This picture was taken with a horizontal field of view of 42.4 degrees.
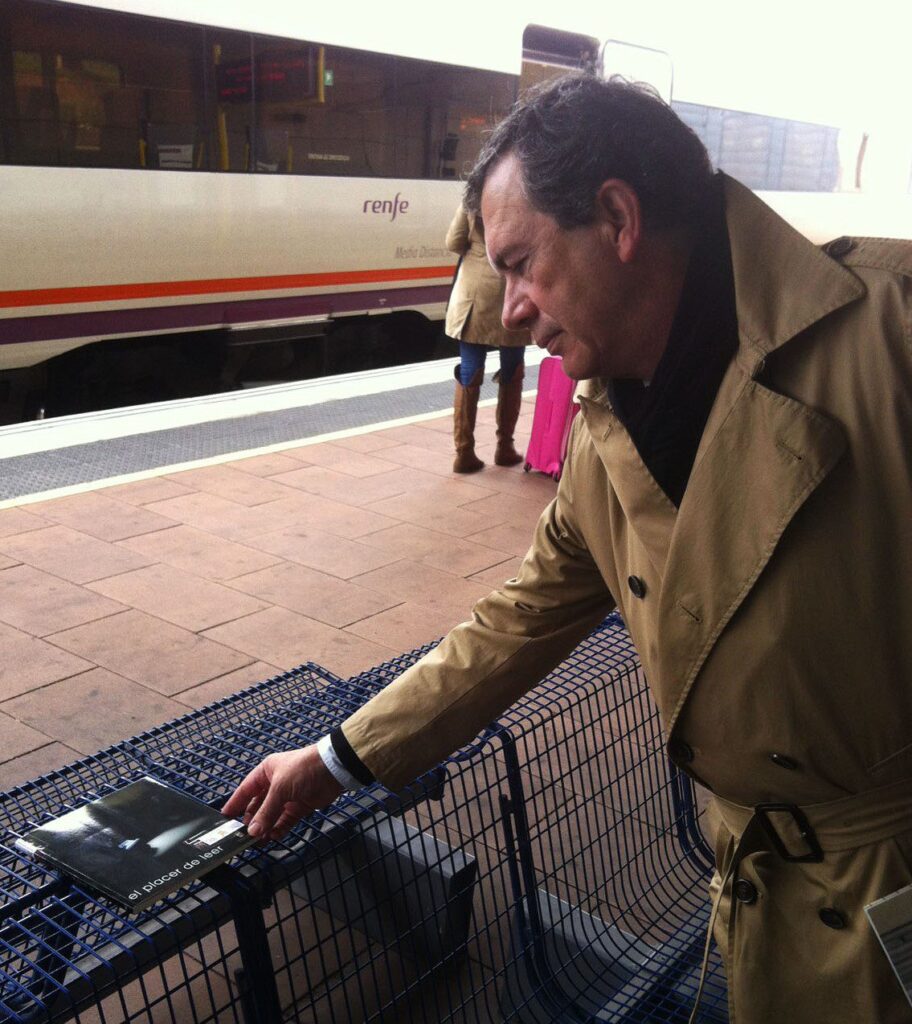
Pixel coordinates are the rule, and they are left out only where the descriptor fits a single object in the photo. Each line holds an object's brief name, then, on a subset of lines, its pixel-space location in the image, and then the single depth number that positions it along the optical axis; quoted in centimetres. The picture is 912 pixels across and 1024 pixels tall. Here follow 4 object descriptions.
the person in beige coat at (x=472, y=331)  589
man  133
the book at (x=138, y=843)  161
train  805
